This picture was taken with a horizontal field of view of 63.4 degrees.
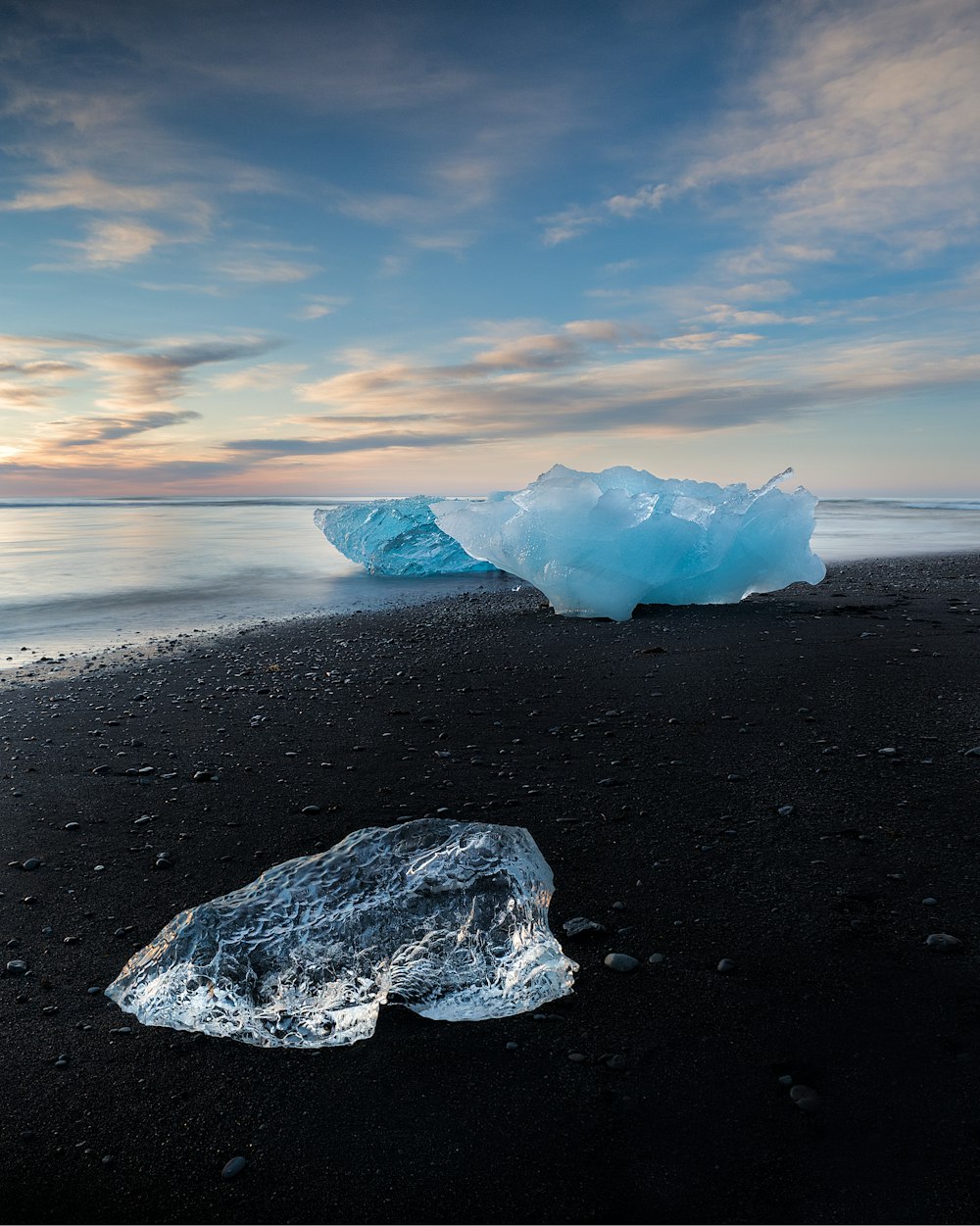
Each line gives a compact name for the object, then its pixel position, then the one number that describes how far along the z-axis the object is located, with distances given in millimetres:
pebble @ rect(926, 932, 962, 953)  2617
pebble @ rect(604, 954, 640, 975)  2635
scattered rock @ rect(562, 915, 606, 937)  2844
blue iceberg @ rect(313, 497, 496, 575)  16297
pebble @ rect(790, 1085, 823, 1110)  2046
